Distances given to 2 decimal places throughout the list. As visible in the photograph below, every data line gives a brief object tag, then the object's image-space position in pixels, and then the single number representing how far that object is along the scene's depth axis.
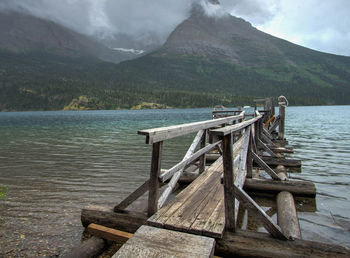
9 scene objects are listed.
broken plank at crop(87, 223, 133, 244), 4.80
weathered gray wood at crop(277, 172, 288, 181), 9.26
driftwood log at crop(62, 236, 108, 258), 4.42
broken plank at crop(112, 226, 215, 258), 3.53
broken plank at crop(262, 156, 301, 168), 12.23
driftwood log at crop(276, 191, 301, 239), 5.18
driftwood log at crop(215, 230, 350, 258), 3.99
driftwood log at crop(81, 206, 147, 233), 5.11
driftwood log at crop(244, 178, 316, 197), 7.86
